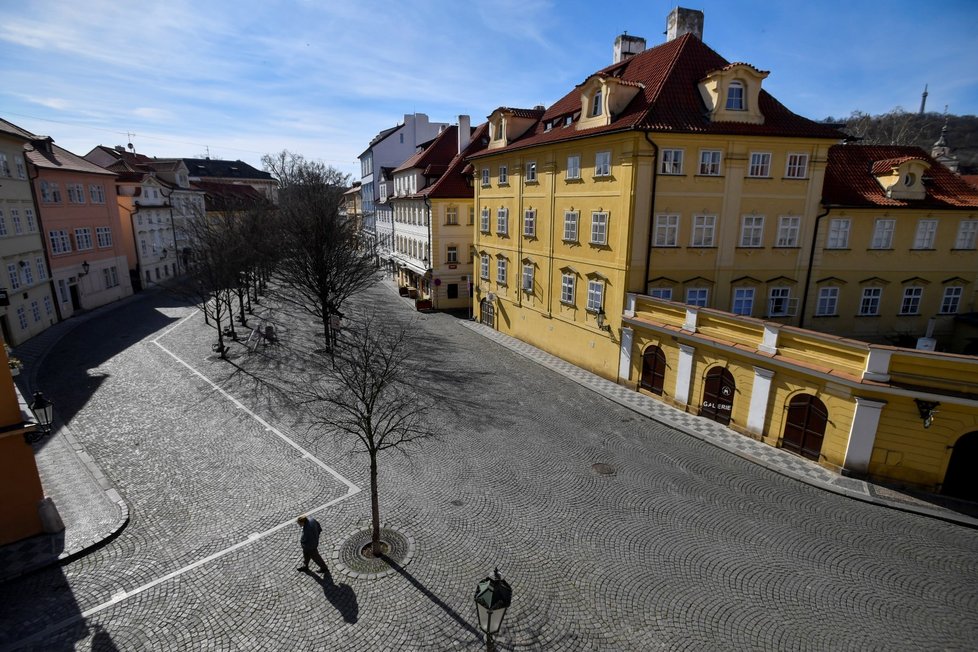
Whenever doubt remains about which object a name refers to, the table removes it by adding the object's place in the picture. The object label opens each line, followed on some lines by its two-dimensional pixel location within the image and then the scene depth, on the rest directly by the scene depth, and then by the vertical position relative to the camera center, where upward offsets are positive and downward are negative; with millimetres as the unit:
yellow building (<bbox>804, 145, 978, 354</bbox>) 22656 -1483
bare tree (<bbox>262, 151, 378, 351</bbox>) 26938 -2486
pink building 31781 -1259
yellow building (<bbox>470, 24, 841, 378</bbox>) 19641 +1070
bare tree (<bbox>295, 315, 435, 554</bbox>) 11185 -7295
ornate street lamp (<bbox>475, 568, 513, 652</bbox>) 6156 -4776
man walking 9867 -6400
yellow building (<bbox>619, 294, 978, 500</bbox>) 12914 -5237
